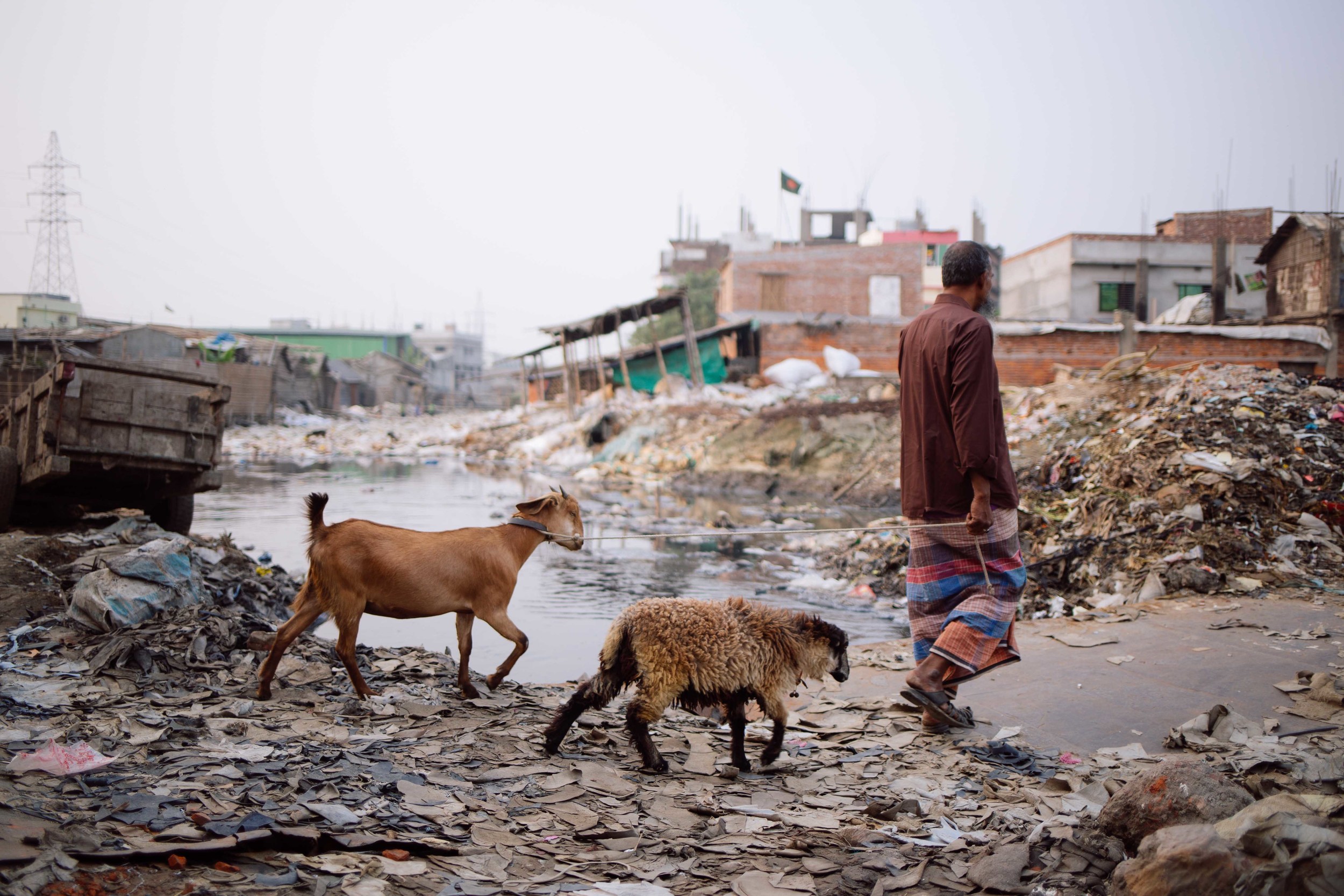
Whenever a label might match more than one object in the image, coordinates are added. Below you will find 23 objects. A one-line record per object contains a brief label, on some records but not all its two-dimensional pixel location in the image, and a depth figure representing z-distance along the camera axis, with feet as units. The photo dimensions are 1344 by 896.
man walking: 13.14
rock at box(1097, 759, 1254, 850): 8.66
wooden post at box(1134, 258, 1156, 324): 111.75
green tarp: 107.04
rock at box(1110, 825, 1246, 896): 7.07
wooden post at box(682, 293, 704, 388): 96.38
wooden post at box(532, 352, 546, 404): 134.92
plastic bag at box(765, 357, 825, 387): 95.86
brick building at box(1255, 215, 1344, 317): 77.82
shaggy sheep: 11.79
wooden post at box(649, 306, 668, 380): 95.92
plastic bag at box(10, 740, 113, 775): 10.09
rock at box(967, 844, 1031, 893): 8.48
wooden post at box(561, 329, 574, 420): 99.50
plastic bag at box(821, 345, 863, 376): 96.17
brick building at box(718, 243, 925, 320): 118.73
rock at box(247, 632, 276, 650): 16.84
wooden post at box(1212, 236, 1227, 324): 97.19
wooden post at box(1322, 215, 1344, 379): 75.82
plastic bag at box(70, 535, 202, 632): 16.43
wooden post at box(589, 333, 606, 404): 105.14
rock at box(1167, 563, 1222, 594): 21.18
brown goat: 14.30
